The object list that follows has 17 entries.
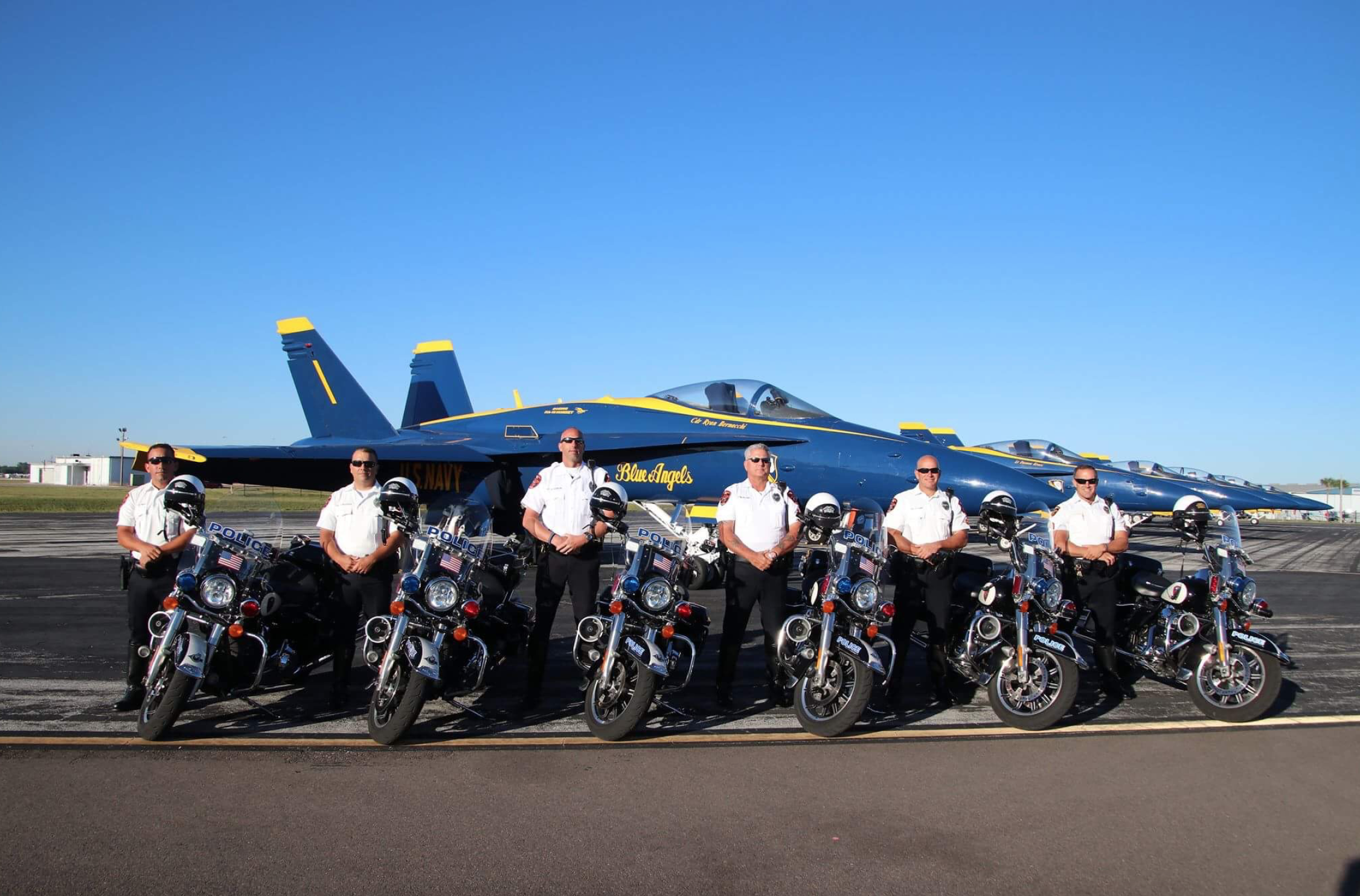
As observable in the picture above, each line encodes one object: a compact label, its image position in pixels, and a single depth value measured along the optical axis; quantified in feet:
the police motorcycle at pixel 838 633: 17.71
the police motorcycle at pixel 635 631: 17.30
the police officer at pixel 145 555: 18.98
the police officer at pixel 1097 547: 21.13
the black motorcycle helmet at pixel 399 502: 18.51
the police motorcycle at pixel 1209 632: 19.31
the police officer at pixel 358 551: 19.11
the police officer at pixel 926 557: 20.61
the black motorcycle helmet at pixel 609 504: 19.04
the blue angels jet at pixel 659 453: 41.50
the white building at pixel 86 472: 342.03
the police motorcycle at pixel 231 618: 16.71
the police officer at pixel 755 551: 19.88
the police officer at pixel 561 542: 19.84
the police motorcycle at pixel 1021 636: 18.48
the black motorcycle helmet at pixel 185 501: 18.31
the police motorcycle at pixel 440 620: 16.76
